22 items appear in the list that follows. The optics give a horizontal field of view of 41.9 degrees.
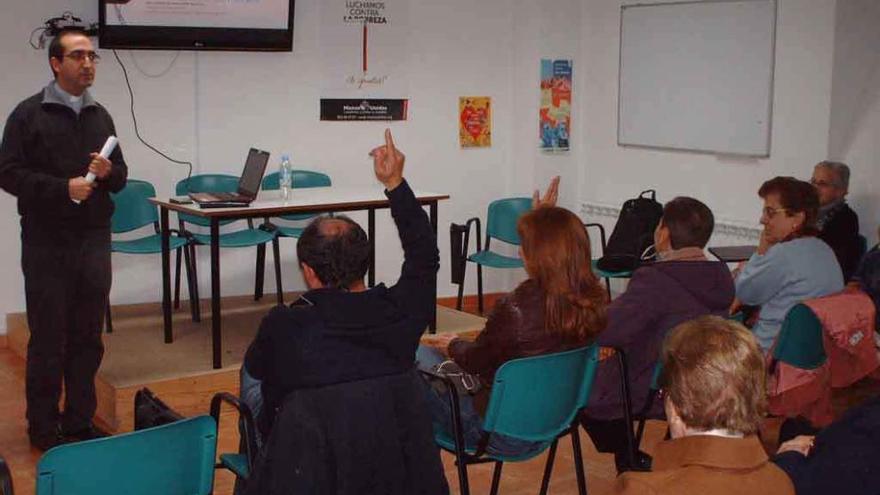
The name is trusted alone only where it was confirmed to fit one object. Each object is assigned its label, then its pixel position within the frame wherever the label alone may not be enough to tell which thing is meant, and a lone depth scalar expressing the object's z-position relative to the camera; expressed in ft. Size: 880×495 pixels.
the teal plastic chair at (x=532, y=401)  11.03
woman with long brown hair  11.37
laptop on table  17.93
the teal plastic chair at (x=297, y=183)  21.97
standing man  14.33
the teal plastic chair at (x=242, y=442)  9.98
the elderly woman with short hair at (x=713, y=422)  6.38
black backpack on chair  21.53
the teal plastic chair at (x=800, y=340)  13.20
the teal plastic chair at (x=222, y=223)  20.54
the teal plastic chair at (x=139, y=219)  19.89
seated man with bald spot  8.93
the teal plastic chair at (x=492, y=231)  22.91
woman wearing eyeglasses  14.42
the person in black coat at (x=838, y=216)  18.90
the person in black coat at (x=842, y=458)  7.51
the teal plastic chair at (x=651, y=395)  12.80
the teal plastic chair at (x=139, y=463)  8.02
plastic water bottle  19.58
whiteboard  21.17
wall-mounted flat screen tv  20.74
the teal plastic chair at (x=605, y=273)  21.03
